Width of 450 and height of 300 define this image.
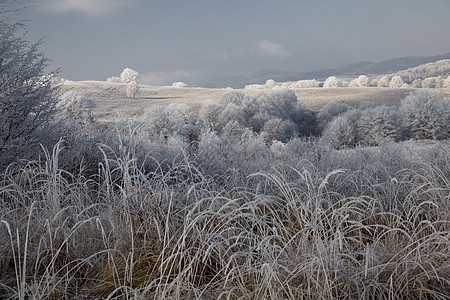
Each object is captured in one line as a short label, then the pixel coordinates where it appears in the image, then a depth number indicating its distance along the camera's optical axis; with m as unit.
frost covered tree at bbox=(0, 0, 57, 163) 4.36
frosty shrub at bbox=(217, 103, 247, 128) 25.00
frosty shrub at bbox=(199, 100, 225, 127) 26.06
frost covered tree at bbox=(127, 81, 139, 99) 40.53
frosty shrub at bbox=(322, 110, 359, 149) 22.21
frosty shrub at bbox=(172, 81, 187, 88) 79.69
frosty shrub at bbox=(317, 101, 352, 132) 30.12
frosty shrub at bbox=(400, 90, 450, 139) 22.86
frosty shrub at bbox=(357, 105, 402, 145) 22.72
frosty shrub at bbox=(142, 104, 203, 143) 16.50
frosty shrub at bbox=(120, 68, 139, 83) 71.75
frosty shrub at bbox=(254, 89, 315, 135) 29.27
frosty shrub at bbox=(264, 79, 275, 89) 92.66
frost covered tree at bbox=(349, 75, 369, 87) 74.40
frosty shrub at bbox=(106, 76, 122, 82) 77.96
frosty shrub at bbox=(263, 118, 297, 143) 24.13
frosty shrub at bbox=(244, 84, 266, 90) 83.62
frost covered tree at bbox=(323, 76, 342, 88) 76.21
